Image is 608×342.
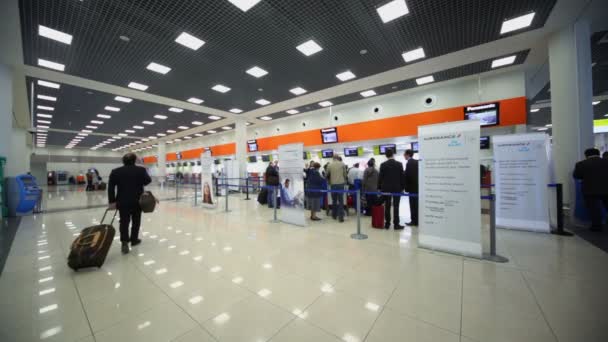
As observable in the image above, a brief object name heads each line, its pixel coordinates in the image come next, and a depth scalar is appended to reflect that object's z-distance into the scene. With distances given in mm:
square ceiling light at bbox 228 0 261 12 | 3783
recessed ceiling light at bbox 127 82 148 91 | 7219
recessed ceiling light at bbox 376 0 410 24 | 3886
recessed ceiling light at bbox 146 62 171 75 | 5974
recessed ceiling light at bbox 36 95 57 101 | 8227
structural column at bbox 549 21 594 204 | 4383
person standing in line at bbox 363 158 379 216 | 5520
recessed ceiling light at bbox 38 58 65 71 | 5633
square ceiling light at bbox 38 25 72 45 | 4410
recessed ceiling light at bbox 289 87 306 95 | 7868
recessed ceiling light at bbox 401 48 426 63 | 5430
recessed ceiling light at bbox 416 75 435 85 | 7008
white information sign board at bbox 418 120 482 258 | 2926
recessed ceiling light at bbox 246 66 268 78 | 6312
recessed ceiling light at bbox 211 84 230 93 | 7496
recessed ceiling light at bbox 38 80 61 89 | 6963
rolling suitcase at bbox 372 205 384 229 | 4621
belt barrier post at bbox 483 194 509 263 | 2836
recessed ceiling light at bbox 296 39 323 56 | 5074
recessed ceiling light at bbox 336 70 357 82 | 6637
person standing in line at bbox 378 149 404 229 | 4570
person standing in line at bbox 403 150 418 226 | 4844
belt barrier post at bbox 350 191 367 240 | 3936
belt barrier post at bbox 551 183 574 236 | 3914
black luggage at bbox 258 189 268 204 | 8141
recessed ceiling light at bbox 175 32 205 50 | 4730
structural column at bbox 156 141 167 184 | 18109
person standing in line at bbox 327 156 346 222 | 5371
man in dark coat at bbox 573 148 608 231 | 3840
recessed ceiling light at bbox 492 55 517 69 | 5848
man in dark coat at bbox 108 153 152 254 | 3379
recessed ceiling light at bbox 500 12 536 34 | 4246
